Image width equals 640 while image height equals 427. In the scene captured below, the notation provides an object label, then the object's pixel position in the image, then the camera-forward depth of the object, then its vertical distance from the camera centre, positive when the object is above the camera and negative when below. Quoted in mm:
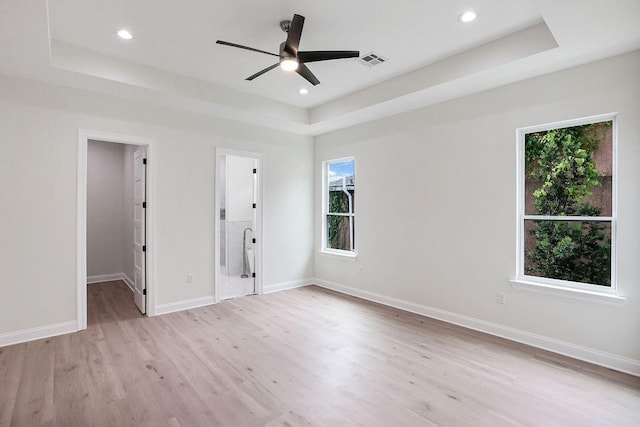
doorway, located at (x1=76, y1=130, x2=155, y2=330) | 4742 -147
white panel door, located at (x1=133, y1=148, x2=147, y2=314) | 4410 -277
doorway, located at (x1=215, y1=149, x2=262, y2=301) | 6816 -165
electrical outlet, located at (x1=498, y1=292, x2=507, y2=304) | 3622 -942
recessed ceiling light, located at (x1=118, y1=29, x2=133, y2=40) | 2995 +1633
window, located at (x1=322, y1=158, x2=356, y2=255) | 5551 +106
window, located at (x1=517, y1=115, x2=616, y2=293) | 3072 +90
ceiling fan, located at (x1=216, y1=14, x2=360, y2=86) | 2592 +1328
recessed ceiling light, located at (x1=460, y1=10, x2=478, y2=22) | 2701 +1647
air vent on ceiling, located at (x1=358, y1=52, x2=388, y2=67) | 3468 +1651
